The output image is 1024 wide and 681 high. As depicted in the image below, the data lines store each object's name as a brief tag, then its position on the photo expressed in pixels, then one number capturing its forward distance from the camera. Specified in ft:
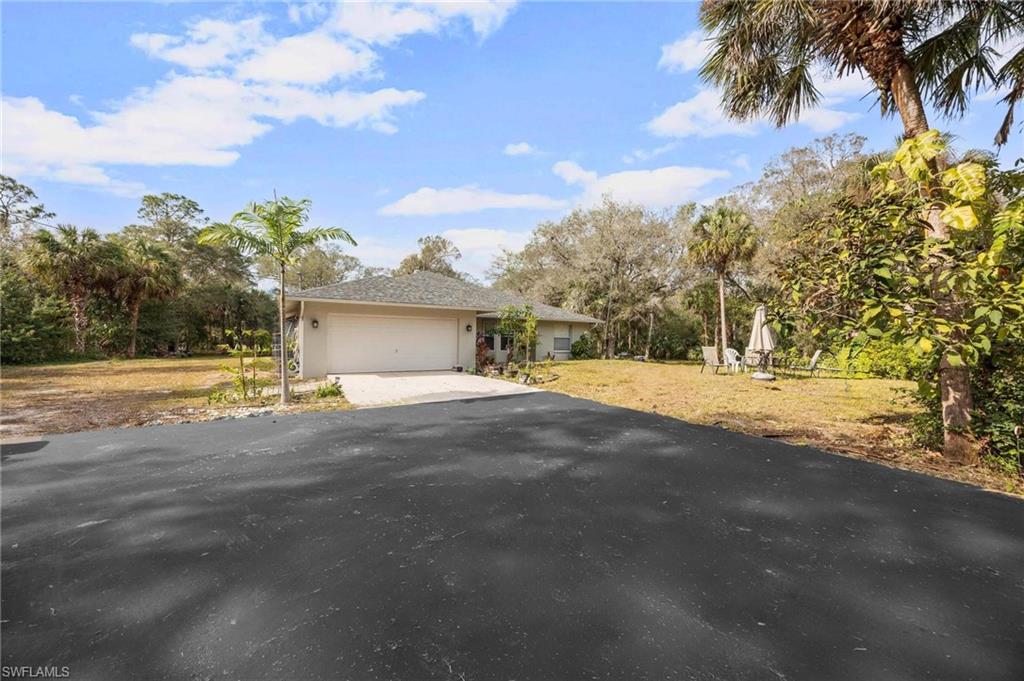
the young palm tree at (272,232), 24.45
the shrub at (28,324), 48.75
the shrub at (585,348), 68.69
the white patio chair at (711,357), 45.39
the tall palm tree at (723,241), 56.70
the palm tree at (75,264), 53.42
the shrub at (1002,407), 12.96
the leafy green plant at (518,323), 44.06
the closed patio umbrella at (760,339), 38.70
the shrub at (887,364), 17.57
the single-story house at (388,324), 39.55
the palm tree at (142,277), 60.23
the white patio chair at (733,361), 45.80
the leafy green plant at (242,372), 25.00
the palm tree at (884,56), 14.73
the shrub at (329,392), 27.63
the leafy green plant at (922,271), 10.13
